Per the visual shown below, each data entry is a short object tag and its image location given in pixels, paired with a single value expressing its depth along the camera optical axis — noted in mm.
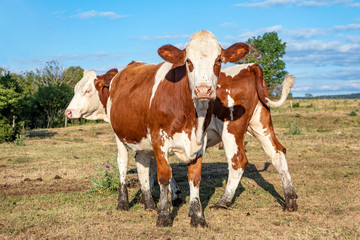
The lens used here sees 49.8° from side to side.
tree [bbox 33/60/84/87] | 53956
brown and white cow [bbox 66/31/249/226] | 5258
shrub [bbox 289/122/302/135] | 20422
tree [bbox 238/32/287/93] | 40031
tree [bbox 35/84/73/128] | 38719
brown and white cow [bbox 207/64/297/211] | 7105
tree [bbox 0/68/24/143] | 20875
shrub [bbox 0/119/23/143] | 20609
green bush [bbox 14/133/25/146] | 19047
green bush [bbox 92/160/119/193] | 8492
